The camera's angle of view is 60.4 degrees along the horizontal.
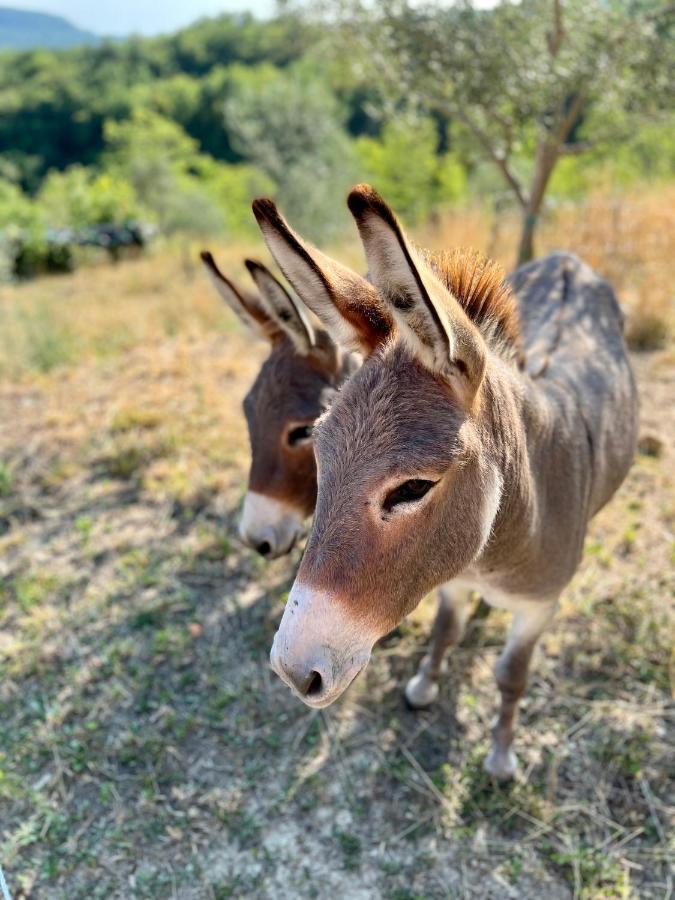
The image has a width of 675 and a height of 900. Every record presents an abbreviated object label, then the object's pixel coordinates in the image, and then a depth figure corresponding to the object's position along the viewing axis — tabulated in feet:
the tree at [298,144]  59.77
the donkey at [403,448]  4.25
